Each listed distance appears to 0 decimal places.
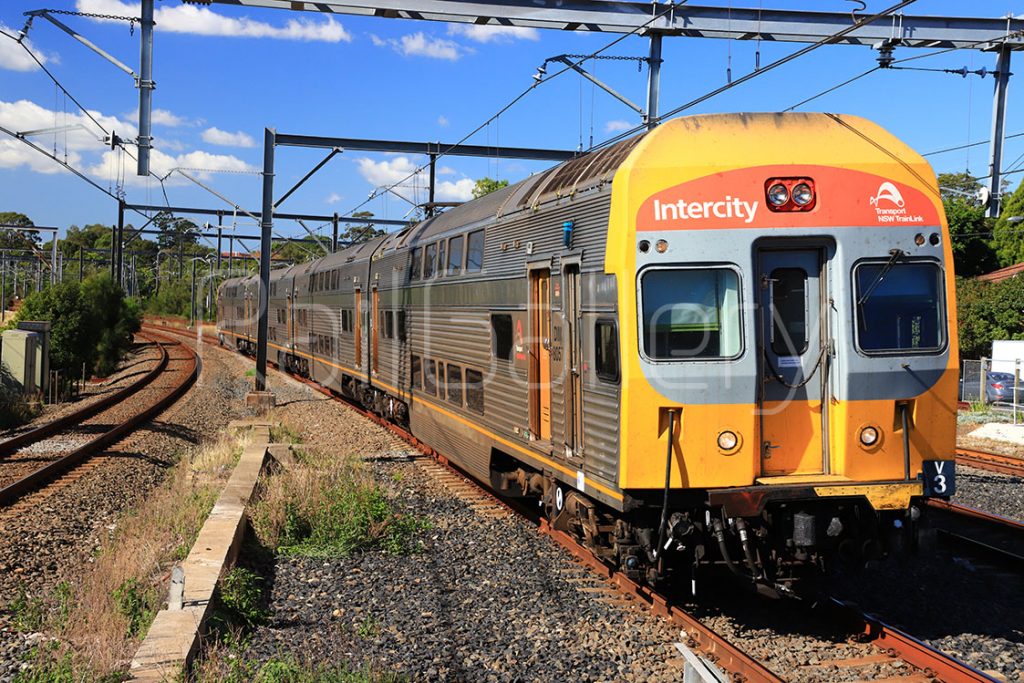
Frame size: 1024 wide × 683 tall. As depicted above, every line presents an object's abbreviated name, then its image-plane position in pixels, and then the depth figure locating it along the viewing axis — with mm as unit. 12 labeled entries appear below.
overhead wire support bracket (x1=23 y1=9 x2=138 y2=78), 14094
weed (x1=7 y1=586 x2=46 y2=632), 7473
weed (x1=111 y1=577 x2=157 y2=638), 7238
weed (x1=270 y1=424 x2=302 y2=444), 17008
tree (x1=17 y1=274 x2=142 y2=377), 30359
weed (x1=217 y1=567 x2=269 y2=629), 7383
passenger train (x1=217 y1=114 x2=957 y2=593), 6957
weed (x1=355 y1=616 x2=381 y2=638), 7129
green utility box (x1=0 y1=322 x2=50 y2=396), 24672
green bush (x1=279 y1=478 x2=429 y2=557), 9656
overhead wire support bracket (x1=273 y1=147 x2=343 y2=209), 20625
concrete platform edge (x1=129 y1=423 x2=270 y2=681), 6051
